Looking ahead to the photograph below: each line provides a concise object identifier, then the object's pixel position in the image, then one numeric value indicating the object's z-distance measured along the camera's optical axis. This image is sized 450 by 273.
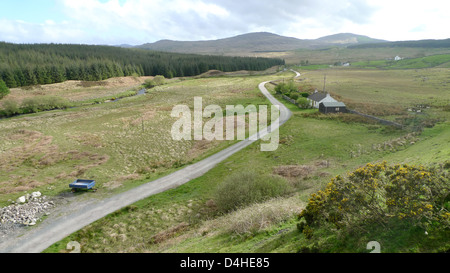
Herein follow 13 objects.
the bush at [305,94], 82.82
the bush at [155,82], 137.50
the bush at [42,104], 79.06
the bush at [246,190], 22.11
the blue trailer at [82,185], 27.24
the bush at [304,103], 70.31
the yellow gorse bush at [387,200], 9.59
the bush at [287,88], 91.98
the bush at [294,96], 79.36
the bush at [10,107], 74.25
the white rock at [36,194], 25.81
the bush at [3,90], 86.47
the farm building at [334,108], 61.28
